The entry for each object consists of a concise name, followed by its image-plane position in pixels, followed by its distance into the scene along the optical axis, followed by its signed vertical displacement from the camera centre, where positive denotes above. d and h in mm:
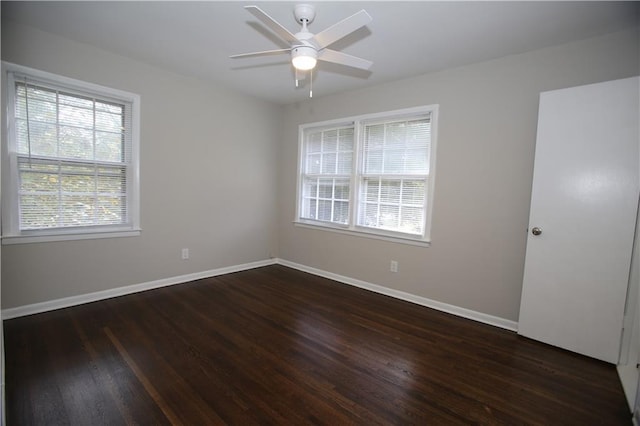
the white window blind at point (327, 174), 4039 +267
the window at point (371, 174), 3330 +262
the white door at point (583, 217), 2152 -103
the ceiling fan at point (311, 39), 1637 +961
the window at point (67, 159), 2561 +205
